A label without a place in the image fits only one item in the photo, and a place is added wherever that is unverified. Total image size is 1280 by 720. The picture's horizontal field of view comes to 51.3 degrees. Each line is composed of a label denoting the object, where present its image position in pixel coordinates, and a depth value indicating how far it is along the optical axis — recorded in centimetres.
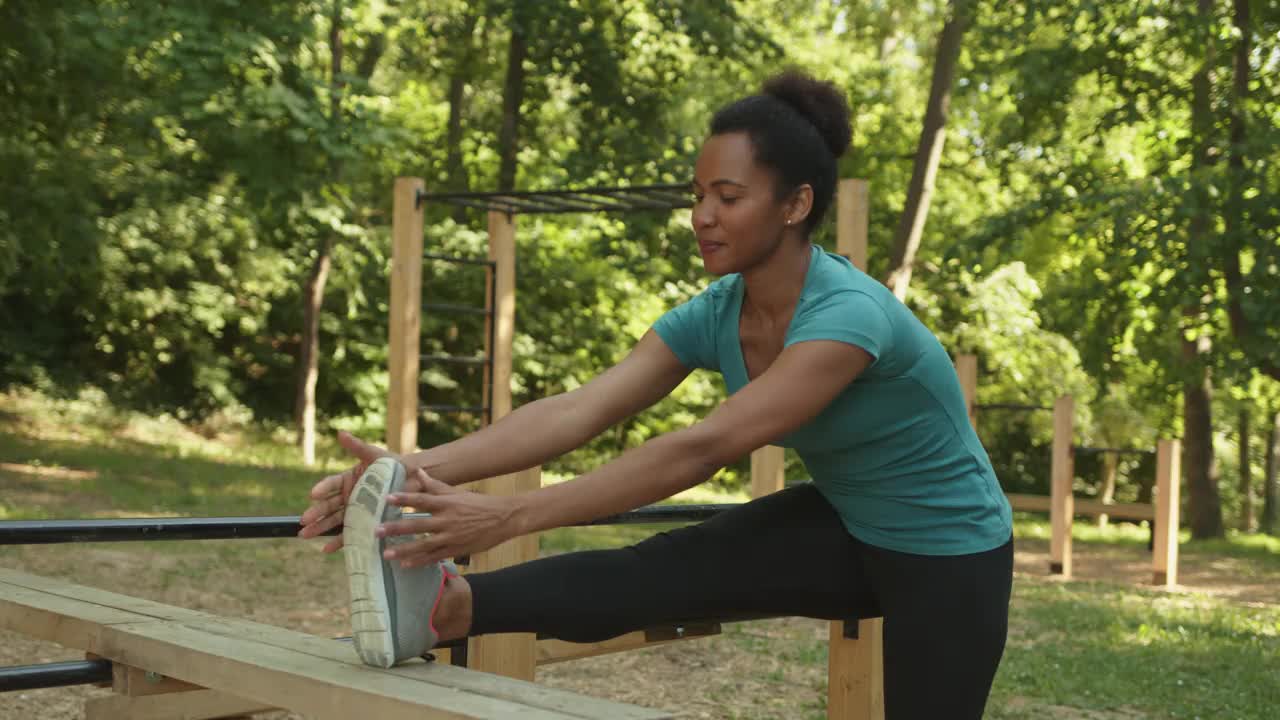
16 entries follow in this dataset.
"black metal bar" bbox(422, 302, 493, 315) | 982
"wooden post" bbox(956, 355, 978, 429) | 1073
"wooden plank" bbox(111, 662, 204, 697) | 225
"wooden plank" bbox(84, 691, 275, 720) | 227
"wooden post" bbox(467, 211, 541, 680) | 315
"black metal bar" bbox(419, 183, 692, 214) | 914
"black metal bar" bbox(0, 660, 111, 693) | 216
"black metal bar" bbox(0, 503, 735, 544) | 236
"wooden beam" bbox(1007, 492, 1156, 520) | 1157
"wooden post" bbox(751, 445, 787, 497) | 813
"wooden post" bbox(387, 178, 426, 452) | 920
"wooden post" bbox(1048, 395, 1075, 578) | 1074
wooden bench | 167
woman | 192
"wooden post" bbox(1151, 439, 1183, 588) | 1046
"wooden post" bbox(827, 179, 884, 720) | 333
